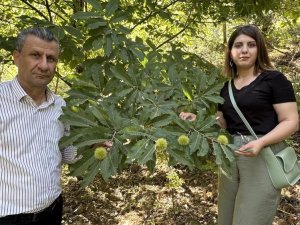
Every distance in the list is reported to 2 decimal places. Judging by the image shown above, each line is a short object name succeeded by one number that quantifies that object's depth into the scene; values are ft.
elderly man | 4.93
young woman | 5.75
